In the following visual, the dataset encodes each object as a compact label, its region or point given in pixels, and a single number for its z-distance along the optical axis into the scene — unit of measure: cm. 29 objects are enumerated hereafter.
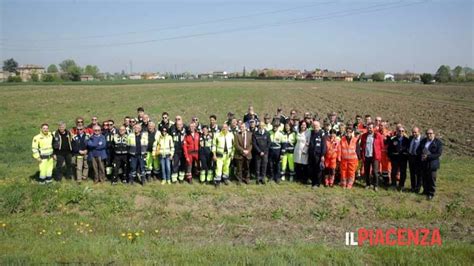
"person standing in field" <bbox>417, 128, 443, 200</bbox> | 903
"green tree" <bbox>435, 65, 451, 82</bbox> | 10541
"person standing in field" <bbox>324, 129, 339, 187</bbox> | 984
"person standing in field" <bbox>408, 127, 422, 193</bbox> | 947
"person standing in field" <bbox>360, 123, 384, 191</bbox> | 988
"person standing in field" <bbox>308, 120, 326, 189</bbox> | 984
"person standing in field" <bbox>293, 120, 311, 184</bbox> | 1023
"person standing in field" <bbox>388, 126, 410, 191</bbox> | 979
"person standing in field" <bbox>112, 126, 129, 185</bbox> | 1002
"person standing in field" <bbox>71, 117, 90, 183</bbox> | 1009
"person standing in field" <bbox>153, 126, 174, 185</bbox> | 1005
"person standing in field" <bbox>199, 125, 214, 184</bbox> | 1023
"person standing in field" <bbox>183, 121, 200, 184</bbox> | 1023
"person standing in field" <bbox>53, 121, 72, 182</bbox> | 993
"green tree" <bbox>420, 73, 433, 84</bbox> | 10062
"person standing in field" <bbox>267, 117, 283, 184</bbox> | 1043
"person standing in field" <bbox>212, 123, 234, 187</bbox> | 1009
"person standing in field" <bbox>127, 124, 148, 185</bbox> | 1000
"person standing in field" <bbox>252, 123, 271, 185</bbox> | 1020
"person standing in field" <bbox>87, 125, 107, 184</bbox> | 1001
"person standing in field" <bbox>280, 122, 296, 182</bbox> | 1048
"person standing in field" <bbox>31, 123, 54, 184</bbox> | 972
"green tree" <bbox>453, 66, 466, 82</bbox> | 10609
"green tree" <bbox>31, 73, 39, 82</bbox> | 10053
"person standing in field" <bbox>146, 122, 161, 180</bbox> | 1022
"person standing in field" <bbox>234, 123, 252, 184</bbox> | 1010
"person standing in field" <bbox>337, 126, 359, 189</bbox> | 975
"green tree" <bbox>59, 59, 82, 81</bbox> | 11131
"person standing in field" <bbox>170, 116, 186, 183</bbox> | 1021
